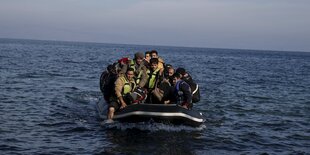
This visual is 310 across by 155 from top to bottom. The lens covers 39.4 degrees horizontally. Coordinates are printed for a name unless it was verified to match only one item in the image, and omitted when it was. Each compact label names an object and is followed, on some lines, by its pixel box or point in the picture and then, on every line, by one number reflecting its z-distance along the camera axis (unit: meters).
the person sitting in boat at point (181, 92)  12.34
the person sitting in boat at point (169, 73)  12.82
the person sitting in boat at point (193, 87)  13.41
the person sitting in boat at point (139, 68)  13.40
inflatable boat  12.29
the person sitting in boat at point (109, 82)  13.70
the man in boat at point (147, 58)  14.12
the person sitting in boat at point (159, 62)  14.13
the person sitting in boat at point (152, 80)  13.47
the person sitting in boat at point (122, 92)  12.59
